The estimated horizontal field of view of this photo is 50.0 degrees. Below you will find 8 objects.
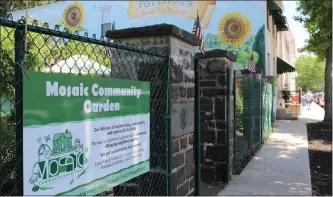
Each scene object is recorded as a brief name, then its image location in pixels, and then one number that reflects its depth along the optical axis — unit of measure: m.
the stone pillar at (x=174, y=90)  3.57
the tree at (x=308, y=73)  66.56
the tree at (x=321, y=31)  14.47
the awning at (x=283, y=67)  21.98
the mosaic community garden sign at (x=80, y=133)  1.92
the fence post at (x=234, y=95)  6.41
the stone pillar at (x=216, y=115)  5.87
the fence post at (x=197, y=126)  4.30
